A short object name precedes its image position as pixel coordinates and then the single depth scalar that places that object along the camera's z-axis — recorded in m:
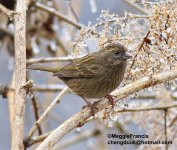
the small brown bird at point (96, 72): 6.60
